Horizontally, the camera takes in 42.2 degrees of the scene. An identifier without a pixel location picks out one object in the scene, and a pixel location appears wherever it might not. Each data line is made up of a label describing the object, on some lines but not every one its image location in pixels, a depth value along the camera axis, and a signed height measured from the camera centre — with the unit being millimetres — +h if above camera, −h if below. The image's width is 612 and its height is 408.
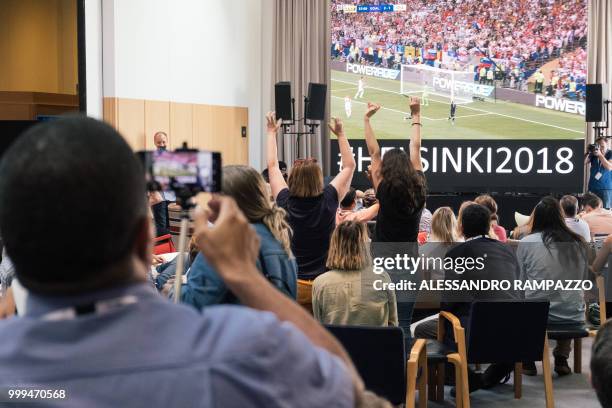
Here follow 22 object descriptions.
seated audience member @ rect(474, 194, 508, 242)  6164 -356
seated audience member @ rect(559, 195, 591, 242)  6129 -387
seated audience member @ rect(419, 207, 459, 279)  5211 -439
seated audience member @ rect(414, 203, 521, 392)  4691 -544
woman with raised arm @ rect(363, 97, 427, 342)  4484 -214
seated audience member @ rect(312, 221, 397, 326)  3969 -581
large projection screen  11695 +1316
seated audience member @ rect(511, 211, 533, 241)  5621 -518
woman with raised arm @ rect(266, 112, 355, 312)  4312 -170
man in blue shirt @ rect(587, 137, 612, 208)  10875 -123
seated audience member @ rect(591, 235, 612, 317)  5758 -686
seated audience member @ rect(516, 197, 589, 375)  5098 -576
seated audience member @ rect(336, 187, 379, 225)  5582 -301
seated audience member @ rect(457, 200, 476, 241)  4876 -330
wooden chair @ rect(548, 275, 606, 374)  5035 -1032
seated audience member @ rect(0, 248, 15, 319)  2883 -466
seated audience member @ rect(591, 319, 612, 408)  1587 -403
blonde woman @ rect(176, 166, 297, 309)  2434 -176
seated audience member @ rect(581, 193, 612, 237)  6758 -411
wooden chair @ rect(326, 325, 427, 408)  3566 -863
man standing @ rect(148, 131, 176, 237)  7197 -434
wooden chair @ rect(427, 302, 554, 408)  4309 -925
